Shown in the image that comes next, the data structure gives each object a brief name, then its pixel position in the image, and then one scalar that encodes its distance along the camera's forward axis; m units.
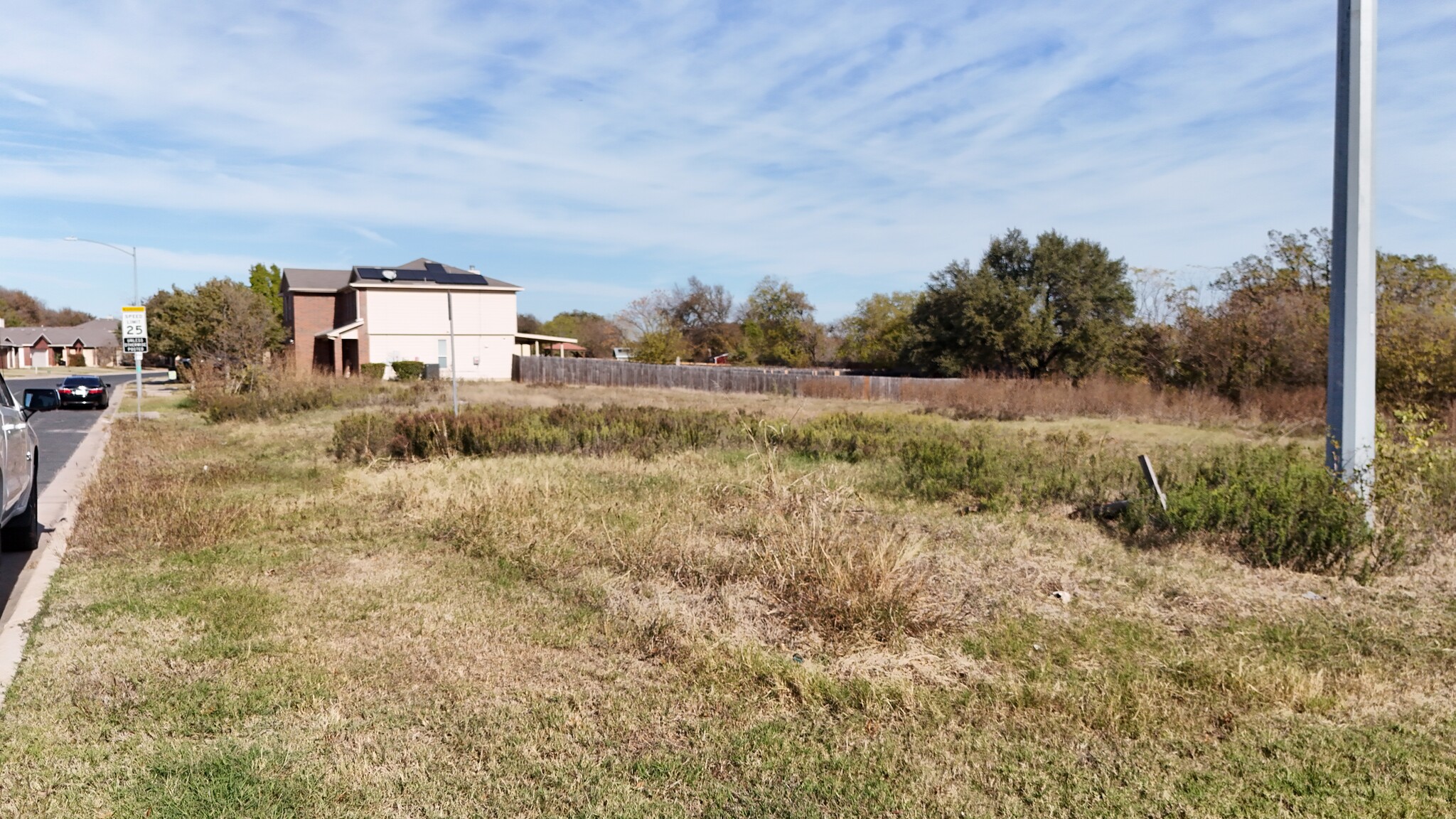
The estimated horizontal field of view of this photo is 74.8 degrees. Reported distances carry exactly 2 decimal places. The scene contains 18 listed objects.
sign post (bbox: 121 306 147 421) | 23.95
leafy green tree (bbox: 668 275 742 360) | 85.88
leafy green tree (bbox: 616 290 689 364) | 63.34
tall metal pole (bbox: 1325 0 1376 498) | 8.14
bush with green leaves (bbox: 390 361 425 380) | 46.16
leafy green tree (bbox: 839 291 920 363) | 62.38
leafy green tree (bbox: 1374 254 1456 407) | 20.25
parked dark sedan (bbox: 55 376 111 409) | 31.52
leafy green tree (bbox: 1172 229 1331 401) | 28.30
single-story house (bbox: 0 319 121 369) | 87.06
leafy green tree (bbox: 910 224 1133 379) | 45.31
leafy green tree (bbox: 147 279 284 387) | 36.00
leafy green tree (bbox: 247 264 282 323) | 70.62
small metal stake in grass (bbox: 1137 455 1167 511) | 9.45
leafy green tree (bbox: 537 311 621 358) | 90.06
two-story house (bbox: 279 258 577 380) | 47.53
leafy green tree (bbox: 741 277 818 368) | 74.81
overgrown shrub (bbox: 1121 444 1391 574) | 7.78
